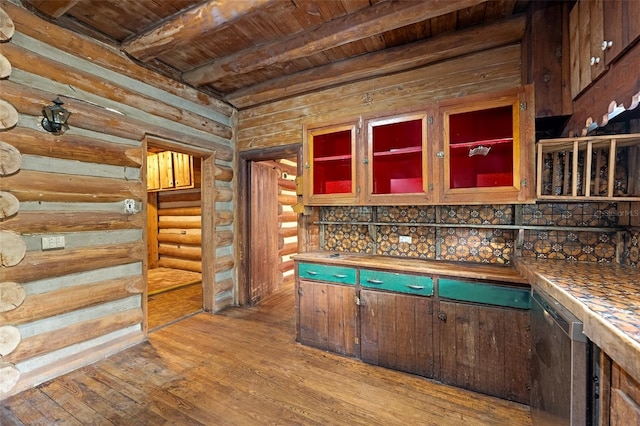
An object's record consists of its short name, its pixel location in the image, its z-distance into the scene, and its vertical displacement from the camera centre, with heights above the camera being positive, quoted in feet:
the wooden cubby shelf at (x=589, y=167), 5.46 +0.90
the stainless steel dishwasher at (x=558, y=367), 3.39 -2.39
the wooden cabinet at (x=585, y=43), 4.91 +3.25
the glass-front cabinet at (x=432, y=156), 6.59 +1.54
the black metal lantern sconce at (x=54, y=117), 6.93 +2.51
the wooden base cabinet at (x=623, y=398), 2.69 -2.06
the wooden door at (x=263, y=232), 13.14 -1.21
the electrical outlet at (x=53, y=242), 7.04 -0.81
